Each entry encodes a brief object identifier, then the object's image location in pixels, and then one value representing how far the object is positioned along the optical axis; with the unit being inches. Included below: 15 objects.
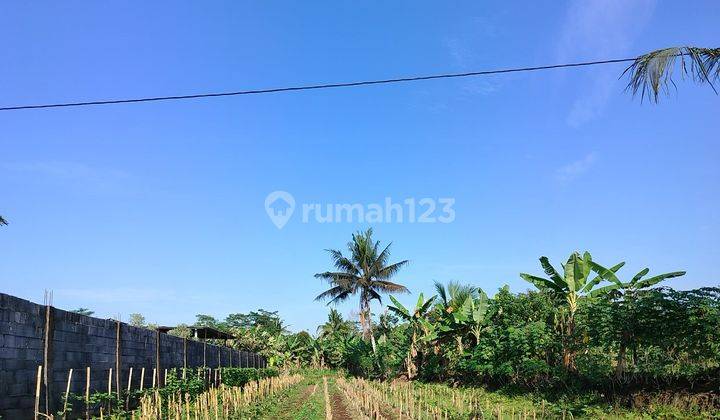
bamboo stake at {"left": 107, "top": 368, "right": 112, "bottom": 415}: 401.1
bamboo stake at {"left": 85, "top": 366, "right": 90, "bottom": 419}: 328.3
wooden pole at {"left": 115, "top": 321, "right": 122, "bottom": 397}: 435.8
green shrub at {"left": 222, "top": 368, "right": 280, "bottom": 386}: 850.2
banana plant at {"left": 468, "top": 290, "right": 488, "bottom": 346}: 781.9
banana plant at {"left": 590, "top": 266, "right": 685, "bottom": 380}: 462.6
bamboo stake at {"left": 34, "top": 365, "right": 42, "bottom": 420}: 297.4
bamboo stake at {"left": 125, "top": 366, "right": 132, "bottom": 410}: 415.2
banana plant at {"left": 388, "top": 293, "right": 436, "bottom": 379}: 1002.7
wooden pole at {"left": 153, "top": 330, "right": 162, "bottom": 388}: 550.3
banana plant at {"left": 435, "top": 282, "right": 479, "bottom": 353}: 808.9
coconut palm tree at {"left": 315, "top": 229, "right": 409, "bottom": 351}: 1347.2
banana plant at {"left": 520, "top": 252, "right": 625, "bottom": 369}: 550.9
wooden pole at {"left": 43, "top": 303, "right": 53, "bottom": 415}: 313.9
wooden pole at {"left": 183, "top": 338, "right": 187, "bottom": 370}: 665.5
